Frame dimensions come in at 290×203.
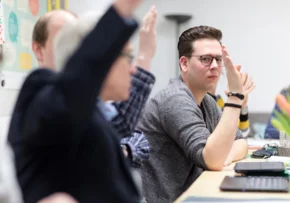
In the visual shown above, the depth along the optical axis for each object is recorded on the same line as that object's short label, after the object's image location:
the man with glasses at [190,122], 3.10
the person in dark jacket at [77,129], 1.74
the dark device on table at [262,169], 2.95
